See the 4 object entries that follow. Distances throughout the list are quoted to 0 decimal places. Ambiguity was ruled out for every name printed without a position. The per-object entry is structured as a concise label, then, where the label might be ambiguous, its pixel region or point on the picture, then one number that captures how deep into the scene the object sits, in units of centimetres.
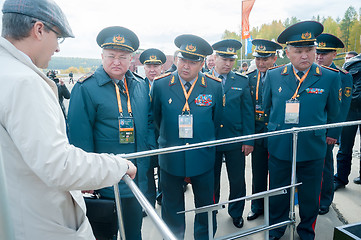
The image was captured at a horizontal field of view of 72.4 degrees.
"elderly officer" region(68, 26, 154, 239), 195
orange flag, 1345
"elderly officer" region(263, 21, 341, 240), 243
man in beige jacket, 86
